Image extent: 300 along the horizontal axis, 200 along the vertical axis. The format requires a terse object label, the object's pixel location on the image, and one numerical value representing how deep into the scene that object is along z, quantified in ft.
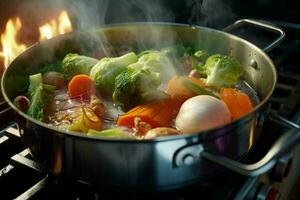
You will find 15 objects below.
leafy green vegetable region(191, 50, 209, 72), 4.36
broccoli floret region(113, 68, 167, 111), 3.39
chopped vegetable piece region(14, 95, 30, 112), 3.47
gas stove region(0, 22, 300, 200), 3.01
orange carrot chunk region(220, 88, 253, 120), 3.37
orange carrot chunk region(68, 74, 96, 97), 3.76
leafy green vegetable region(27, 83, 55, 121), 3.44
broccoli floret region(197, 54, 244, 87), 3.90
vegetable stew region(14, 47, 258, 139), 3.10
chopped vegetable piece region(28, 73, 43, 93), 3.82
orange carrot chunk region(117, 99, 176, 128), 3.20
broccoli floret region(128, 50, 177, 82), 3.86
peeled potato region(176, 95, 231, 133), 2.99
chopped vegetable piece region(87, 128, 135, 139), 2.89
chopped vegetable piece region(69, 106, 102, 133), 3.16
